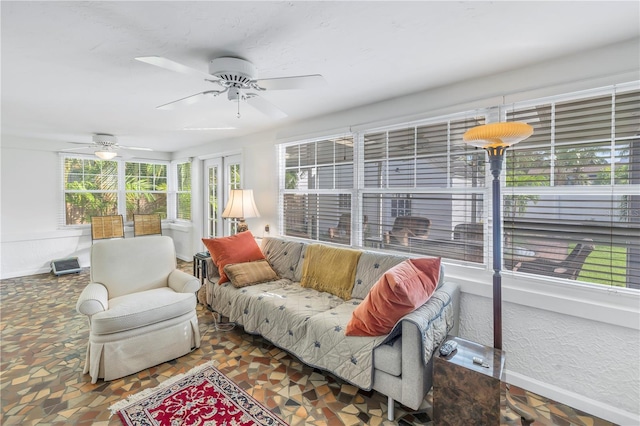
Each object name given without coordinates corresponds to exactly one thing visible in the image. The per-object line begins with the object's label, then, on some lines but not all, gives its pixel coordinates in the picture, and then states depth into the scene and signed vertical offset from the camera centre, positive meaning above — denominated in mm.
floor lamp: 1666 +319
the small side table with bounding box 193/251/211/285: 3453 -735
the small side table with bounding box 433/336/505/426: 1518 -989
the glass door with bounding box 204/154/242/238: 4977 +307
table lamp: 3807 -16
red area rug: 1785 -1298
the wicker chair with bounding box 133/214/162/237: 5883 -392
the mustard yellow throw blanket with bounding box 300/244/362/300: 2756 -636
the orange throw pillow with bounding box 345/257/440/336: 1778 -594
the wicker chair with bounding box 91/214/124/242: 5344 -404
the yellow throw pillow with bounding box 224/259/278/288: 2947 -706
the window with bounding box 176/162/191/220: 6078 +302
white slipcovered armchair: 2166 -807
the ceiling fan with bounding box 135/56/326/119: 1711 +761
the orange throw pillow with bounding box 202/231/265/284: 3146 -509
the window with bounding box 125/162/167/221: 6094 +359
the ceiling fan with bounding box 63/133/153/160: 4316 +905
